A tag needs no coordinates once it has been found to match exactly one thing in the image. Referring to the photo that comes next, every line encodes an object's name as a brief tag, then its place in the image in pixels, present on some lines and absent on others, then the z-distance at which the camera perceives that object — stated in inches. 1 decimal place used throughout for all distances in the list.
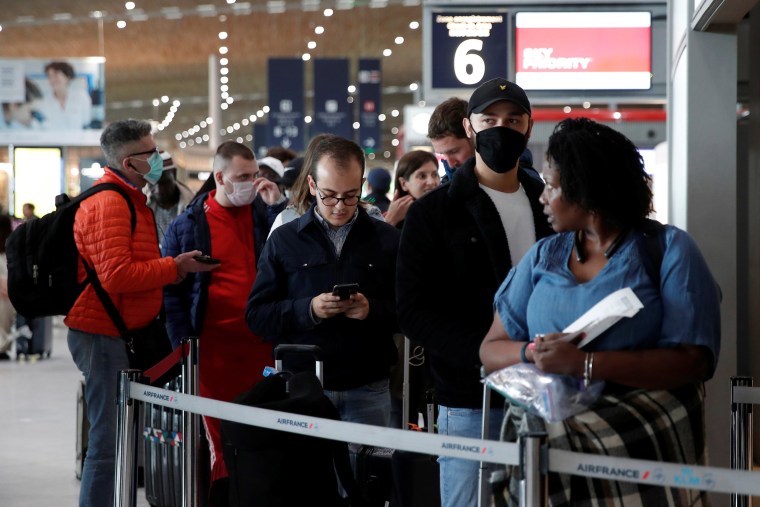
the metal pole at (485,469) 113.6
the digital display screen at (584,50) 286.7
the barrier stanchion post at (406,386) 197.3
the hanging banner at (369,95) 1070.4
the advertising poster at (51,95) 825.5
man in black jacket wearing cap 116.0
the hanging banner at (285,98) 982.9
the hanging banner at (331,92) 981.8
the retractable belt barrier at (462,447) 89.8
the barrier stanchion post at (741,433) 124.8
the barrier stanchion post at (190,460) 157.6
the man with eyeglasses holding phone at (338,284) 143.6
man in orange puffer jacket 173.3
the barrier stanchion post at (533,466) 92.4
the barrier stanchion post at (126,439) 139.3
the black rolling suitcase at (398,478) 135.7
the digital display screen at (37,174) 746.2
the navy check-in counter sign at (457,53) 300.7
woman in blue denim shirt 90.4
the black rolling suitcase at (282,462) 121.7
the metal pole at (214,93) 1091.9
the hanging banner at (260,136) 1460.4
